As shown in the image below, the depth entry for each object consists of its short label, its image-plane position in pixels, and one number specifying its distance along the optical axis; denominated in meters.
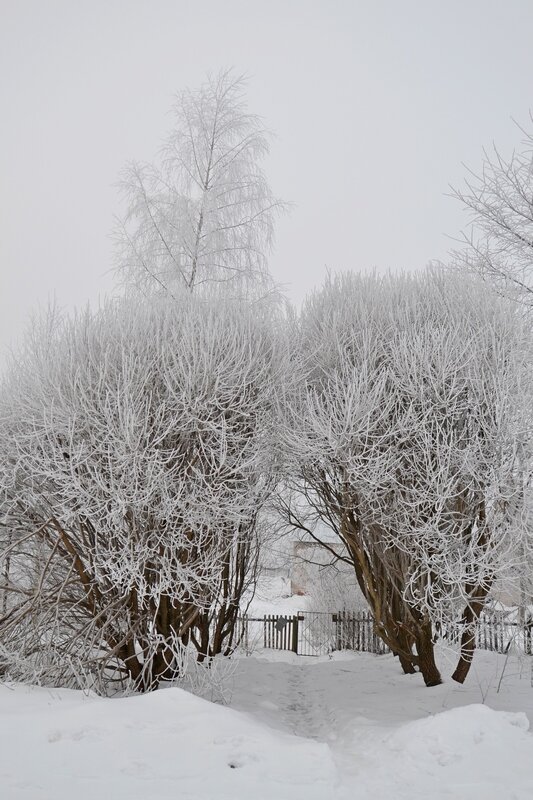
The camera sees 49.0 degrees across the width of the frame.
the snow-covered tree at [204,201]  11.11
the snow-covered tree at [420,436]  5.70
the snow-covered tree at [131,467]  5.27
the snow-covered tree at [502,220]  7.88
